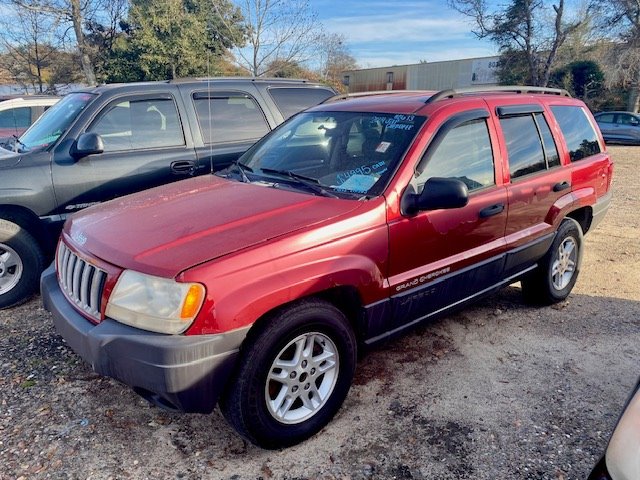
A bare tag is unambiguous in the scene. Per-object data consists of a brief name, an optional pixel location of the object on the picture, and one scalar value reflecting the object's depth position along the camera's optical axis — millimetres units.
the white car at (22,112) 8633
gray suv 4477
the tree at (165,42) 18531
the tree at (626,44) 25234
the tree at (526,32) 22422
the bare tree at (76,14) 16453
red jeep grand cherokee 2387
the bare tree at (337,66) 24219
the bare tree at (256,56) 13238
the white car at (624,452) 1544
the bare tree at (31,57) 17594
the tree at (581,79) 26266
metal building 33562
